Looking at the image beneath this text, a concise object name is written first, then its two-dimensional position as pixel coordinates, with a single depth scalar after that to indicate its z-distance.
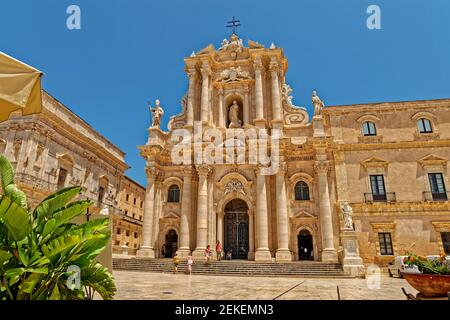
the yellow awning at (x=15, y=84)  4.08
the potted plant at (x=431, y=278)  5.48
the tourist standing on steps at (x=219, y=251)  22.28
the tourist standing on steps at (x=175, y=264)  18.83
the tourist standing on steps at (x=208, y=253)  21.13
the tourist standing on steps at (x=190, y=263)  18.54
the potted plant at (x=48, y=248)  3.68
